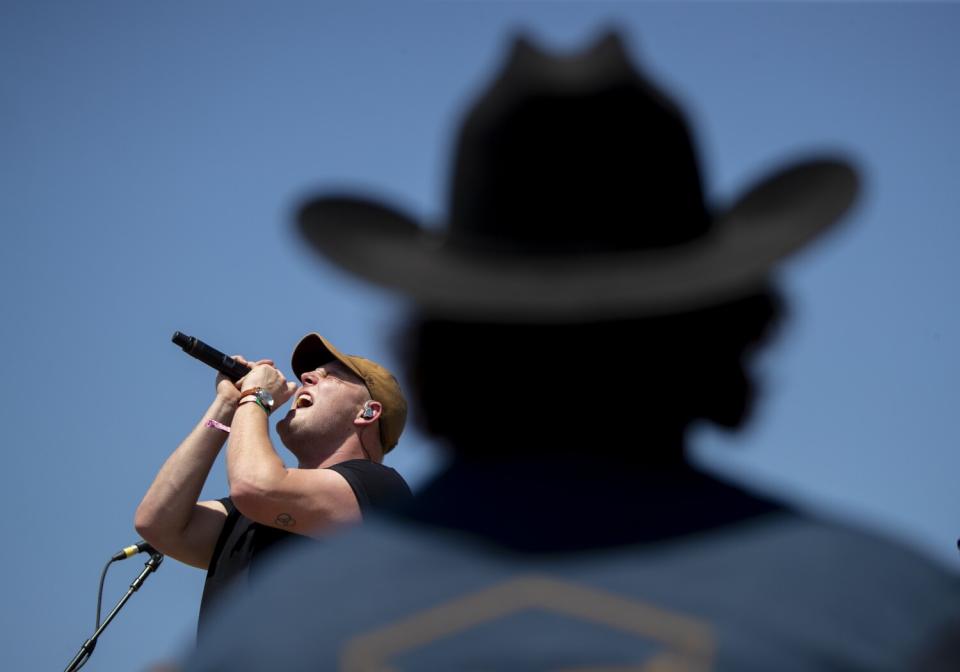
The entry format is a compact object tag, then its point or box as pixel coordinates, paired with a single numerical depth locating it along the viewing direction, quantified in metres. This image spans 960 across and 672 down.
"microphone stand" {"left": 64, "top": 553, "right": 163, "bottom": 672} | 8.11
